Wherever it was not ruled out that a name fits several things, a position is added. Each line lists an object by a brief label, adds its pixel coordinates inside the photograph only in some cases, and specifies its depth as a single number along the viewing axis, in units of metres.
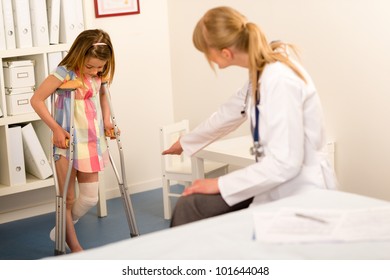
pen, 2.03
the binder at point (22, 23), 3.98
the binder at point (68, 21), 4.15
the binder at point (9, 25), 3.94
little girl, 3.38
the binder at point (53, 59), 4.12
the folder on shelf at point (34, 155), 4.10
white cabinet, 4.00
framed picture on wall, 4.61
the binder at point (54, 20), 4.12
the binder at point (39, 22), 4.04
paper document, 1.94
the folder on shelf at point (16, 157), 4.04
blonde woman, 2.34
